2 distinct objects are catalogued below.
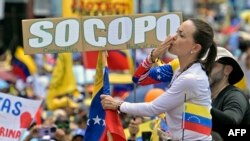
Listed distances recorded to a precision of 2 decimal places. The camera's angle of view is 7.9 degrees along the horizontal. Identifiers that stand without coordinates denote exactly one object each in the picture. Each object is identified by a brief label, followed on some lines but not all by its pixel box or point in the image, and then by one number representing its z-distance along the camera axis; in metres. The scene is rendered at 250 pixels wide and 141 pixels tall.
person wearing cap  12.34
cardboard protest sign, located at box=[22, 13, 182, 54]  12.66
